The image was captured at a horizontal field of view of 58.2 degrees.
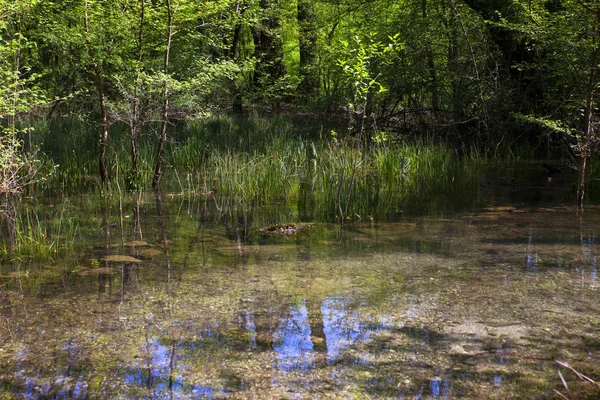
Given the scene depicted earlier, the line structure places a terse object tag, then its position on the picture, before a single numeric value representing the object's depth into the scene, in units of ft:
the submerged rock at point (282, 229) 16.99
